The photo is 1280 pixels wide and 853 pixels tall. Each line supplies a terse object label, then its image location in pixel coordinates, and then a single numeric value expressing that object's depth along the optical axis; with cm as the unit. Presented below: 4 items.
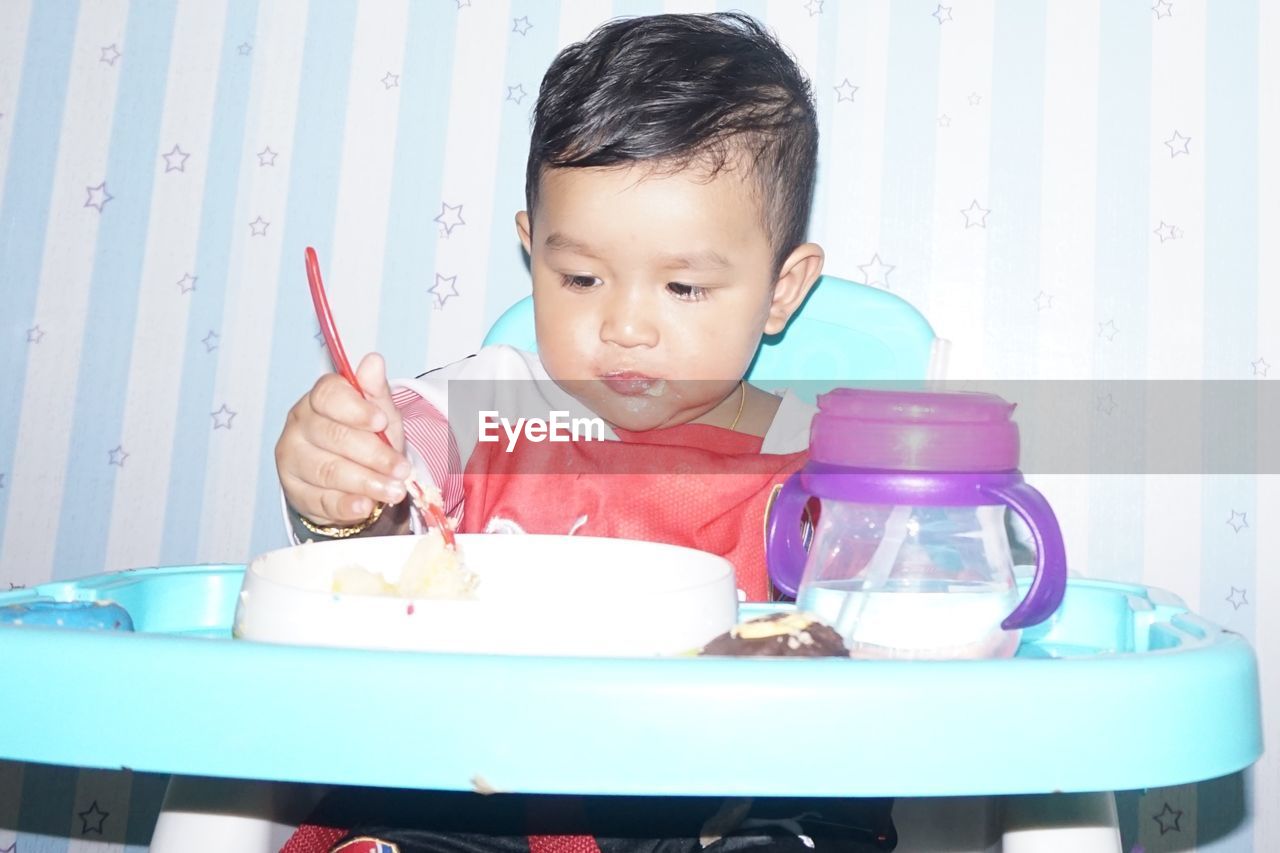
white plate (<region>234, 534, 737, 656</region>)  48
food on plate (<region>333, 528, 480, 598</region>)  60
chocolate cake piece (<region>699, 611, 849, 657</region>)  50
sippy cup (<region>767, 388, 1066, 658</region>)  55
